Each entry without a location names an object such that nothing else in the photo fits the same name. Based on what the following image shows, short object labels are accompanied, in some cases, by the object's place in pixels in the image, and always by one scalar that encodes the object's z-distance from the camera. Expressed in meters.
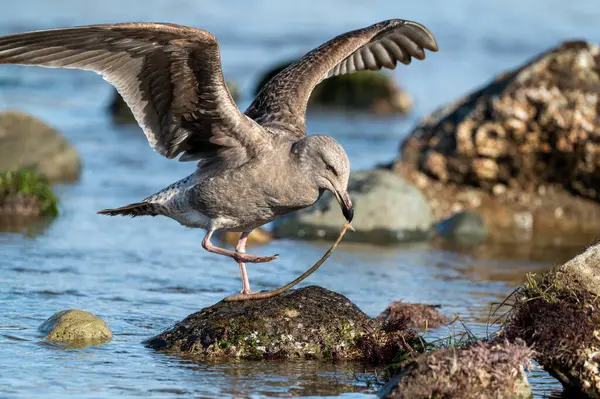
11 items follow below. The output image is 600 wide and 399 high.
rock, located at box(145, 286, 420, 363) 13.96
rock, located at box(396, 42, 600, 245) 25.41
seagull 14.45
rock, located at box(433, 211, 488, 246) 24.08
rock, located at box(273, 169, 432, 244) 23.37
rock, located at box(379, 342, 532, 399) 11.57
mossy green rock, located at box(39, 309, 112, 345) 14.45
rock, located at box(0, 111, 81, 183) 27.14
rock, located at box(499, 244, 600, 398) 12.12
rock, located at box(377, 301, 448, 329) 16.16
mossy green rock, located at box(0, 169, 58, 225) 23.45
